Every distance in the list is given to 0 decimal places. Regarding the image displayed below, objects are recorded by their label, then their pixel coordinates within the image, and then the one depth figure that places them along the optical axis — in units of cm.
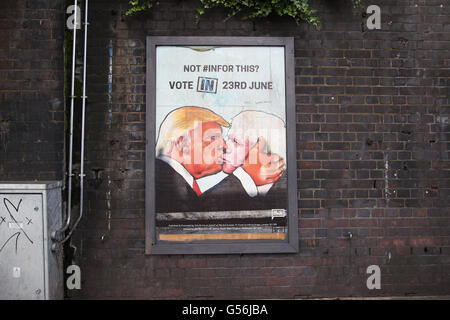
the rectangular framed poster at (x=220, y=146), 438
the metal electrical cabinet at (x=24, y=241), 378
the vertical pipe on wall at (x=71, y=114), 428
